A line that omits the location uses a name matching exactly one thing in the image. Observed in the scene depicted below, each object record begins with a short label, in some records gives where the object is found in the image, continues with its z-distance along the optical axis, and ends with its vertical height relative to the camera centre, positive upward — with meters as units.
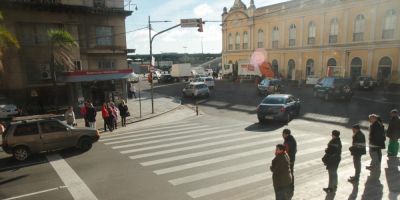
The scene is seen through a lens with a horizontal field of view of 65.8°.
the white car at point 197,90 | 30.67 -2.72
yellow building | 34.91 +3.48
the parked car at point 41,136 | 11.61 -2.82
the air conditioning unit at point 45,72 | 24.06 -0.61
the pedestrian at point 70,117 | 15.94 -2.72
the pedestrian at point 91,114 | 16.16 -2.66
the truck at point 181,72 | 53.13 -1.59
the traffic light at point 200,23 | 20.73 +2.64
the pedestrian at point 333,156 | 7.57 -2.33
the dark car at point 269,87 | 30.19 -2.45
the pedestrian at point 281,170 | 6.37 -2.23
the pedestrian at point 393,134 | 9.84 -2.33
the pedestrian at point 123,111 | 18.28 -2.82
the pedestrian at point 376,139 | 9.06 -2.28
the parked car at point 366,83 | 32.19 -2.30
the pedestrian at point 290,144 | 7.76 -2.07
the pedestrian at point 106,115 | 16.56 -2.76
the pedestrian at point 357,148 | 8.19 -2.29
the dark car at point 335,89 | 24.94 -2.24
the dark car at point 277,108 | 16.80 -2.56
